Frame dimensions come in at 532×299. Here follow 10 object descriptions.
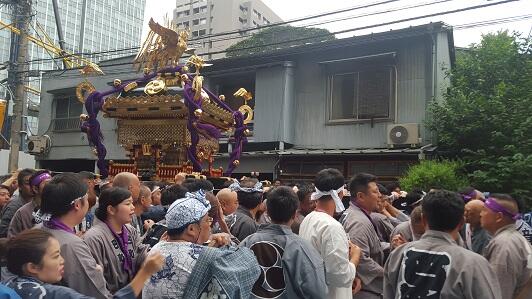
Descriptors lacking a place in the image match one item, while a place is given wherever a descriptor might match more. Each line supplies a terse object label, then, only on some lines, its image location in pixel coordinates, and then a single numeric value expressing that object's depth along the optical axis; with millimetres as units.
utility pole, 14195
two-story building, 11969
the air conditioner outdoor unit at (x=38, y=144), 18881
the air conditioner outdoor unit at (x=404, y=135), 11594
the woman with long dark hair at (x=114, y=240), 3160
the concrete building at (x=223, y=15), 53688
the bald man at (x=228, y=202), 4566
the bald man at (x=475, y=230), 4398
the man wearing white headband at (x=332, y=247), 3232
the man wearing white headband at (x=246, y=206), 4211
